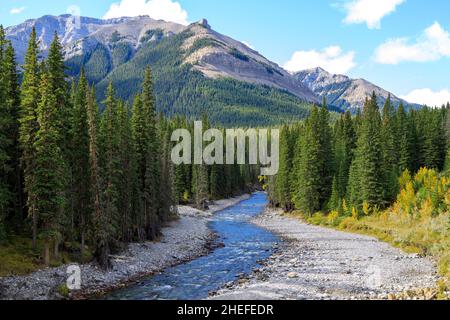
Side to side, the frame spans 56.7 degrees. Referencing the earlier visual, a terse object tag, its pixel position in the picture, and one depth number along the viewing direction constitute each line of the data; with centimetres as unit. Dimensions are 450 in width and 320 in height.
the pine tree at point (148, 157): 5134
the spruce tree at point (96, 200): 3572
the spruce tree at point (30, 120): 3278
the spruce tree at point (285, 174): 8688
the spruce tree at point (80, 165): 3834
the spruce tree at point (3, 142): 3137
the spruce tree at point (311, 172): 7412
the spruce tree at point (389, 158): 6419
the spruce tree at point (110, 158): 3928
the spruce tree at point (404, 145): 7475
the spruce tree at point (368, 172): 6303
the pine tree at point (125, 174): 4553
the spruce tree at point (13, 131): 3666
